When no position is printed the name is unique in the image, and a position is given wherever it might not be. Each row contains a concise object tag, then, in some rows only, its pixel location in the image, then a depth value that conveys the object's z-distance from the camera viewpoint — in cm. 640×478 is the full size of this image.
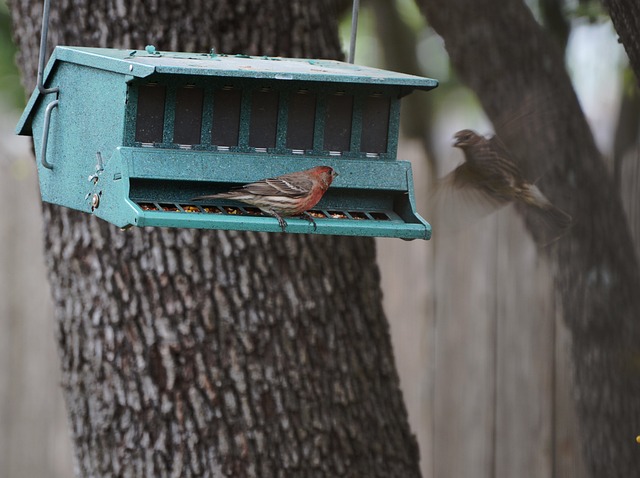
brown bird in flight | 843
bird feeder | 583
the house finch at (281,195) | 584
